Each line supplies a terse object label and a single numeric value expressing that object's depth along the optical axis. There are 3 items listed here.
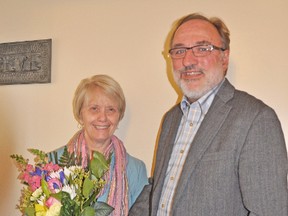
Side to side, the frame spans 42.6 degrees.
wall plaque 2.12
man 1.09
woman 1.78
